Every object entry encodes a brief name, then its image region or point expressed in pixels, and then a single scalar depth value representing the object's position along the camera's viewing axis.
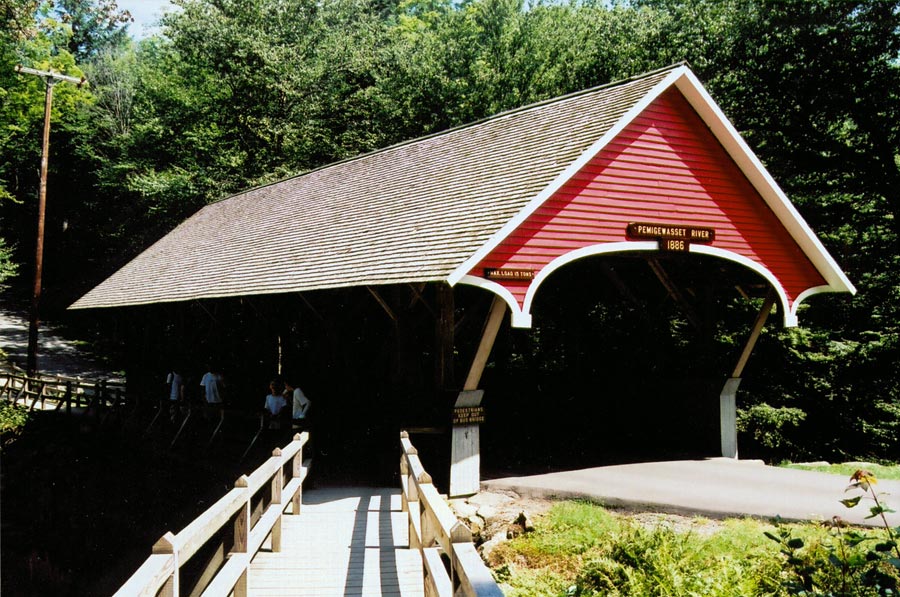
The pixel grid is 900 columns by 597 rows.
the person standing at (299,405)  11.52
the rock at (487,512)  9.11
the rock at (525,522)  8.37
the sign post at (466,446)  10.12
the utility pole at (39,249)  25.52
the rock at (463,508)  9.21
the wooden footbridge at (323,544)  3.45
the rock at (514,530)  8.37
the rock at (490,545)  7.85
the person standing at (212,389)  16.06
